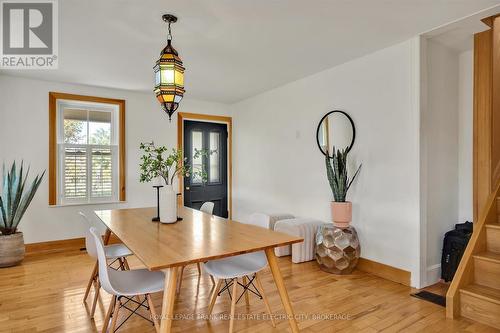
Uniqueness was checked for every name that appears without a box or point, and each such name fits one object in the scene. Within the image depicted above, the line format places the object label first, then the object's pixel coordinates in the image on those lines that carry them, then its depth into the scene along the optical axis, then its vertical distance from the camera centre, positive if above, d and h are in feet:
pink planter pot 10.66 -1.69
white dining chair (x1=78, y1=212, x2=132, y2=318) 7.39 -2.53
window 14.29 +0.84
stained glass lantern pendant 7.45 +2.22
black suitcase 9.60 -2.73
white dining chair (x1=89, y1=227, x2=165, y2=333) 5.63 -2.41
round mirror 11.57 +1.36
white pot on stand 7.73 -1.01
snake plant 10.87 -0.38
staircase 7.38 -3.07
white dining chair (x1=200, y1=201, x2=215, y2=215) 10.19 -1.46
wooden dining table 4.91 -1.49
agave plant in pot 11.76 -1.97
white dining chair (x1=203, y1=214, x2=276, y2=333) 6.77 -2.41
